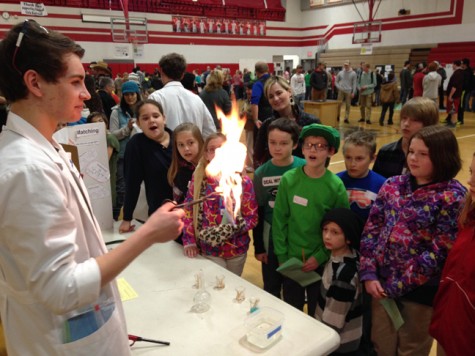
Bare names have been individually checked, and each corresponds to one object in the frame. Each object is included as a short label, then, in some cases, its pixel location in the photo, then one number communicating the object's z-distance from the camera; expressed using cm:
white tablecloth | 154
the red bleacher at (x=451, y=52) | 1505
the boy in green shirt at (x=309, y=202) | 246
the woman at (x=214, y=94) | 573
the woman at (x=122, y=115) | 478
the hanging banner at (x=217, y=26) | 1892
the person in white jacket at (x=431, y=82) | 1077
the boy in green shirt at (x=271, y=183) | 273
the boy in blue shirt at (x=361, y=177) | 259
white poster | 261
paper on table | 193
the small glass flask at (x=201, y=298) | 179
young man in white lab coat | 93
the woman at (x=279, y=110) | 348
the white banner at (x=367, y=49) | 1847
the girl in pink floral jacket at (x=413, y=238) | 196
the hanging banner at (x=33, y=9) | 1420
